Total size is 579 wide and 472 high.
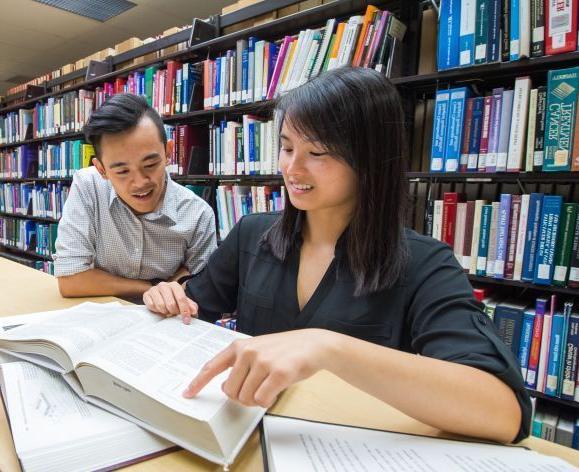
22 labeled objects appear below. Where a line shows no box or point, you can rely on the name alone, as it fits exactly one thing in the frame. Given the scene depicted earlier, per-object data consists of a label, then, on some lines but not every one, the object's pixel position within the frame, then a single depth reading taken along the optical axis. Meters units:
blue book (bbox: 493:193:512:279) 1.39
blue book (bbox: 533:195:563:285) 1.31
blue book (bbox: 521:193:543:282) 1.34
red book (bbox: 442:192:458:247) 1.51
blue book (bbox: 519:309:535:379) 1.40
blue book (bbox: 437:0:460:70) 1.44
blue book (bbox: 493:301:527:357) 1.42
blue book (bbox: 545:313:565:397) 1.34
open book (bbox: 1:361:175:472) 0.43
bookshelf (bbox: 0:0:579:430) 1.36
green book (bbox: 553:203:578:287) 1.29
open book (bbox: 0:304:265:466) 0.45
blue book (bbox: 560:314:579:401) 1.32
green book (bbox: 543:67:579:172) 1.25
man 1.23
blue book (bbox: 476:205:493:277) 1.44
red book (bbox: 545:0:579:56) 1.24
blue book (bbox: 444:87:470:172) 1.45
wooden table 0.46
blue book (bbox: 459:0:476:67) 1.40
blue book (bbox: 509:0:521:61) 1.32
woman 0.51
